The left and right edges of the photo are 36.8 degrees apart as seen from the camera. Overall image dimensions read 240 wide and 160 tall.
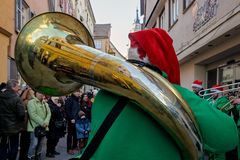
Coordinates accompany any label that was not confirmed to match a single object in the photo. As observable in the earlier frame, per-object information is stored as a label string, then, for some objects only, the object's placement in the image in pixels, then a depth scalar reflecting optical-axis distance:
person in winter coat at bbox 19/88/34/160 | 6.70
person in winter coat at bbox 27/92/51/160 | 6.71
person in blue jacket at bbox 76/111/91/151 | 8.20
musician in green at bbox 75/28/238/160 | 1.57
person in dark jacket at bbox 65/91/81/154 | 8.42
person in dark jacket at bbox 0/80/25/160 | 5.92
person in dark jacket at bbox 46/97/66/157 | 7.70
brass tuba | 1.54
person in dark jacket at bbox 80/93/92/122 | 8.92
